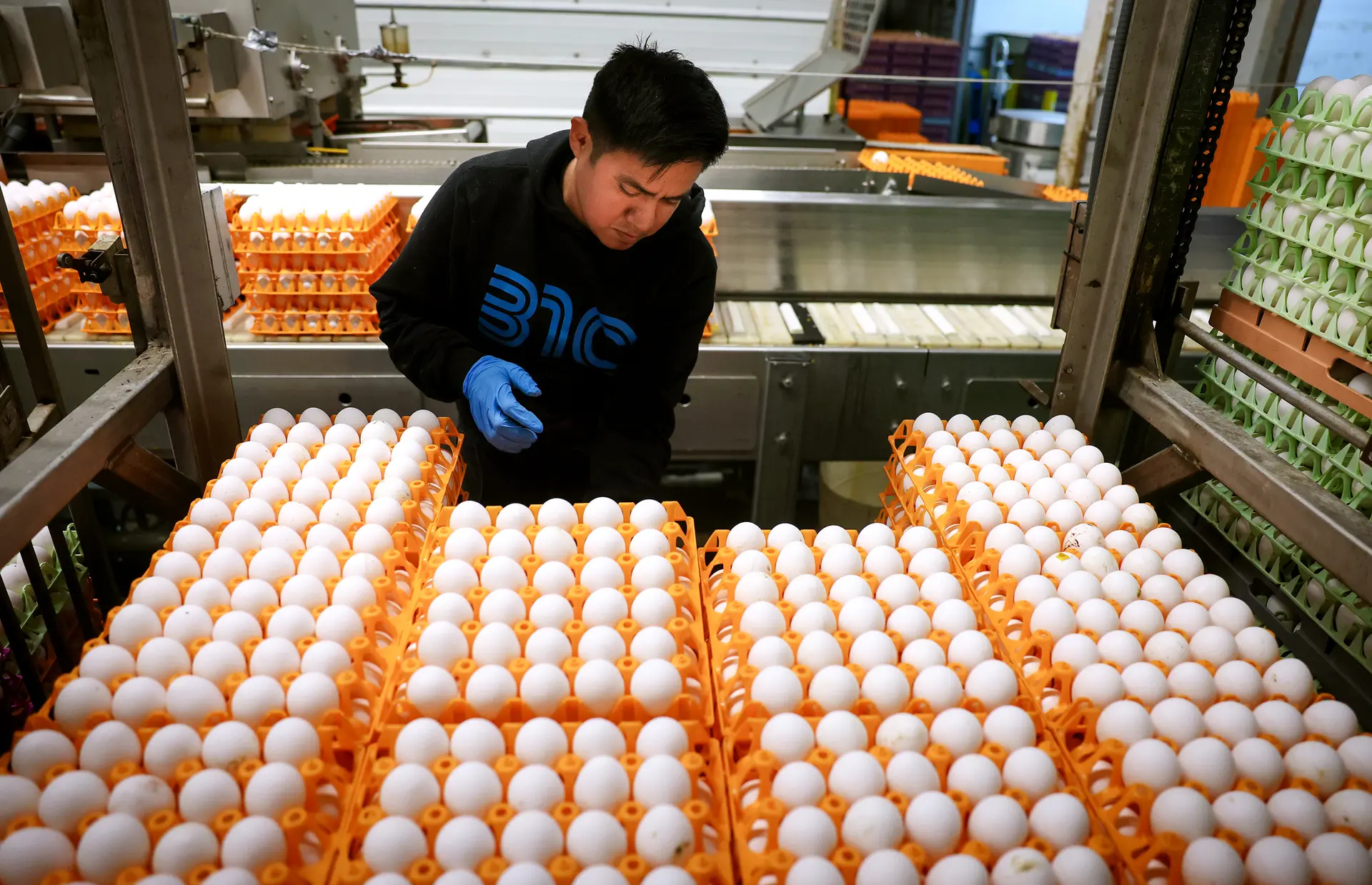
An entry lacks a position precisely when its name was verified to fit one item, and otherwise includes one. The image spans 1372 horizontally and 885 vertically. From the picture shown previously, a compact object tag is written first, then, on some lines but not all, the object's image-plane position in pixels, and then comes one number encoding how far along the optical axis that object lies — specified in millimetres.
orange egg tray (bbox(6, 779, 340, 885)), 851
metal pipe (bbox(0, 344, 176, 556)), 1172
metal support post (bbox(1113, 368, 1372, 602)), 1212
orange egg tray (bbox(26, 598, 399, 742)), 1024
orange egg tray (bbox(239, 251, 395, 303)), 2402
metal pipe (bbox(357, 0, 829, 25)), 6836
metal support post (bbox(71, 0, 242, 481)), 1366
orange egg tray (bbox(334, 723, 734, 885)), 874
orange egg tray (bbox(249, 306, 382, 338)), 2469
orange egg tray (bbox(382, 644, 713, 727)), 1063
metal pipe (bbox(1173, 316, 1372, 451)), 1327
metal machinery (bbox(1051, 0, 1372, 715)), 1443
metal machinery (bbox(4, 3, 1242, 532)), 2500
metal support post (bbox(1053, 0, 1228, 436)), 1554
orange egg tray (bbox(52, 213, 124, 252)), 2367
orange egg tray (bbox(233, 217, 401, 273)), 2332
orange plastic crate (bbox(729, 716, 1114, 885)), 888
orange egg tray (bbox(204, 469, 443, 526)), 1480
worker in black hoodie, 1578
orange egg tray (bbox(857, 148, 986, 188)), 3751
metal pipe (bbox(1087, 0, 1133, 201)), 1605
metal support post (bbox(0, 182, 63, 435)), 1434
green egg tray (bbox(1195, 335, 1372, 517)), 1657
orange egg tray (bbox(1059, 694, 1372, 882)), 919
